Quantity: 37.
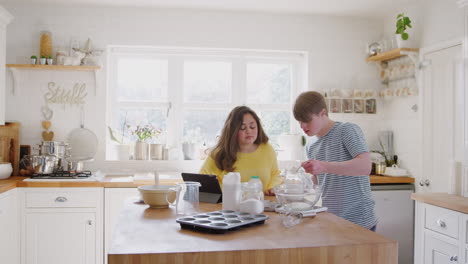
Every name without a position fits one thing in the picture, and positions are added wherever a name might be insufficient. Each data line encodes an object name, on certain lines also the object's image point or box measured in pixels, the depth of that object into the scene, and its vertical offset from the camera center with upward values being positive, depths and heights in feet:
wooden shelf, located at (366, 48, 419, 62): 12.65 +2.40
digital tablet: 7.13 -0.93
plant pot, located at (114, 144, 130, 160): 13.66 -0.66
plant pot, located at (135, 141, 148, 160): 13.84 -0.63
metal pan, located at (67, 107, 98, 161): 13.60 -0.42
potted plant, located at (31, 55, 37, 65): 13.00 +2.09
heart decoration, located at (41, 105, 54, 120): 13.53 +0.53
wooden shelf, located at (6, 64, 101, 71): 12.93 +1.87
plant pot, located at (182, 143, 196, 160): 14.06 -0.62
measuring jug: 6.22 -0.97
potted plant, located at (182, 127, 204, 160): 14.07 -0.49
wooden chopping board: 12.80 -0.45
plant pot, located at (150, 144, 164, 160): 13.88 -0.66
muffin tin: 4.98 -1.09
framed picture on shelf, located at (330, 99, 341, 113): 14.49 +0.91
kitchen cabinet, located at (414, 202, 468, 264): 8.60 -2.16
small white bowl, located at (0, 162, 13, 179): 12.18 -1.16
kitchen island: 4.25 -1.18
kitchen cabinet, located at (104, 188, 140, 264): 12.04 -2.06
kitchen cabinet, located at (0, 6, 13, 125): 12.05 +2.08
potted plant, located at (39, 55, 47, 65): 13.04 +2.07
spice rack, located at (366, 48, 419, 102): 12.66 +1.94
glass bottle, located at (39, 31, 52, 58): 13.15 +2.52
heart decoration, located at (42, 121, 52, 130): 13.37 +0.13
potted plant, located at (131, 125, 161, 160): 13.85 -0.28
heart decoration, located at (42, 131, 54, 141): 13.33 -0.21
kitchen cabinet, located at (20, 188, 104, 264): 11.73 -2.61
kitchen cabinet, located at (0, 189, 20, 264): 10.74 -2.54
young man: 7.36 -0.40
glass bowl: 5.91 -0.89
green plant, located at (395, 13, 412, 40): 12.39 +3.08
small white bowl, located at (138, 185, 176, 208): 6.55 -0.99
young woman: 8.59 -0.39
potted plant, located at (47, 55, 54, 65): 13.09 +2.05
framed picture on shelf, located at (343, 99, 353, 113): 14.57 +0.92
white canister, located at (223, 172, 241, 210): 6.27 -0.89
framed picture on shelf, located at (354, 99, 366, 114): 14.66 +0.91
